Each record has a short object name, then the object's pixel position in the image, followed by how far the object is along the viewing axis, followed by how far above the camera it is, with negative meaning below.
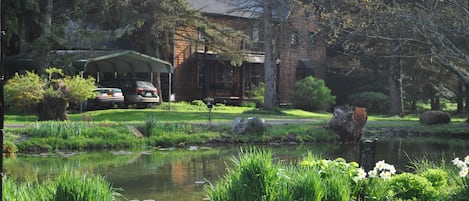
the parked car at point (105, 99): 30.12 -0.42
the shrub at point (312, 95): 40.50 -0.26
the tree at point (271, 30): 32.94 +3.30
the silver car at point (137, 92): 32.59 -0.10
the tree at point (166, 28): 31.96 +3.26
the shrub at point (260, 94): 40.44 -0.21
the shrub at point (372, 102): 41.91 -0.69
